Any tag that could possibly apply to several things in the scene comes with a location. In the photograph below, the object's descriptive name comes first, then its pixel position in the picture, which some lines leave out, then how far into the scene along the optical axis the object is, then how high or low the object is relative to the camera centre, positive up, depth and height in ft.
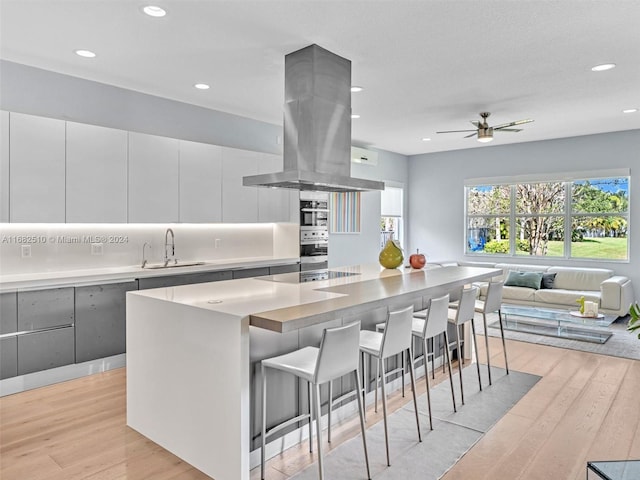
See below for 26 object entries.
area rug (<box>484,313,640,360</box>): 15.34 -4.08
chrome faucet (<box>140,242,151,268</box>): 15.32 -0.64
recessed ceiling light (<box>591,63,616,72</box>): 12.60 +4.80
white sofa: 19.47 -2.79
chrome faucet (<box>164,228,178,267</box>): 16.15 -0.61
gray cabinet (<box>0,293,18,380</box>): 11.02 -2.62
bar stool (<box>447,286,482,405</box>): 11.14 -1.96
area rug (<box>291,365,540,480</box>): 7.93 -4.26
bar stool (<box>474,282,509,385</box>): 12.46 -1.93
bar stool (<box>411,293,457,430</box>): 9.81 -2.08
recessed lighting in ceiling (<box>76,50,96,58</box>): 11.63 +4.68
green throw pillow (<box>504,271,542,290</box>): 21.95 -2.39
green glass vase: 13.88 -0.79
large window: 22.26 +0.78
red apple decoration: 14.30 -0.96
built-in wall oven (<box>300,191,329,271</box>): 19.84 -0.01
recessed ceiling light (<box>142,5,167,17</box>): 9.29 +4.67
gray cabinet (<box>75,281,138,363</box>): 12.35 -2.61
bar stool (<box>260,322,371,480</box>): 7.01 -2.32
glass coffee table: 16.56 -3.86
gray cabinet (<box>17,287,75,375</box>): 11.38 -2.65
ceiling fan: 17.47 +4.04
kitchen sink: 14.99 -1.25
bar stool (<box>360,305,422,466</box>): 8.39 -2.19
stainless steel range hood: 11.42 +2.95
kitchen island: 7.12 -2.20
